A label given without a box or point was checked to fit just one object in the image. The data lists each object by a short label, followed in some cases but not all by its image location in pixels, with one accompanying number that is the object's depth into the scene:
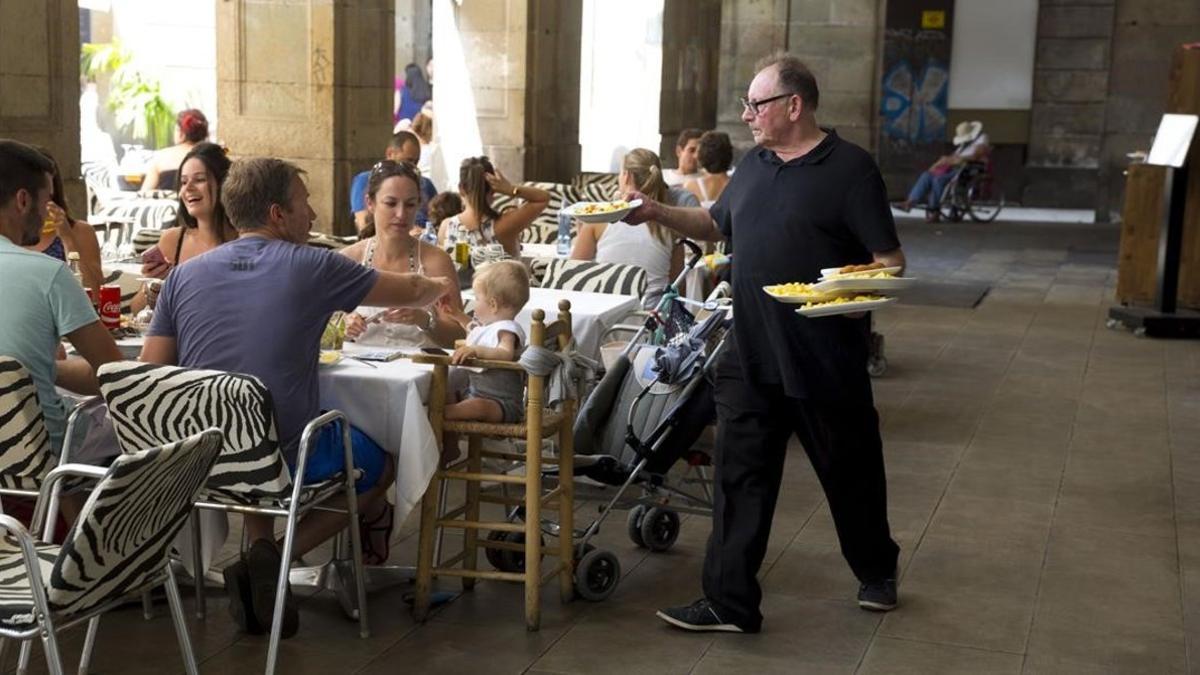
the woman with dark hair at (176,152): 9.36
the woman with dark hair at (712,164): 9.98
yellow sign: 23.77
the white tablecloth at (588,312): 6.14
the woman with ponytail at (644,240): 7.39
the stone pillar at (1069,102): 22.66
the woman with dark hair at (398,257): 5.22
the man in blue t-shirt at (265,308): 4.28
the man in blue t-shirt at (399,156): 8.86
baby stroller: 5.15
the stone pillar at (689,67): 16.08
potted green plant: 14.85
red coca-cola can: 4.93
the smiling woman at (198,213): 5.67
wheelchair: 20.48
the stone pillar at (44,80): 6.86
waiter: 4.50
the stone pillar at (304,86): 9.25
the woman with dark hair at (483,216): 7.51
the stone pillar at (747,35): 17.78
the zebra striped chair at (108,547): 3.02
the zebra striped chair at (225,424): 3.88
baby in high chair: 4.73
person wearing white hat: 20.41
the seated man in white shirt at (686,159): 10.52
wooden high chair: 4.55
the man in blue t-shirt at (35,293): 3.94
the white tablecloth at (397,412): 4.55
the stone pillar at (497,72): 12.15
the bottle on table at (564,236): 8.18
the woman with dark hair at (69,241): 5.57
